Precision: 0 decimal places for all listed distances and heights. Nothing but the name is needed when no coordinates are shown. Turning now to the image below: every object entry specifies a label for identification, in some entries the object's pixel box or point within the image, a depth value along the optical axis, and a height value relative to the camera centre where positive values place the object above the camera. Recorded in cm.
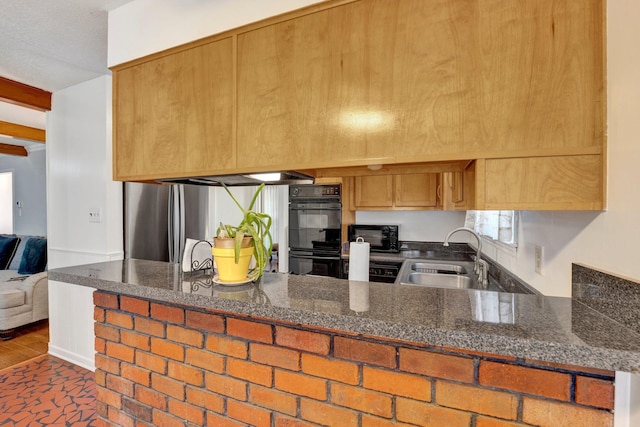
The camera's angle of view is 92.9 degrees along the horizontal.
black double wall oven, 354 -21
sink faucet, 222 -45
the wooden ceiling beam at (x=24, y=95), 272 +108
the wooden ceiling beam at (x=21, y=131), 400 +110
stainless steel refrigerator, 282 -8
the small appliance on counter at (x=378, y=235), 354 -28
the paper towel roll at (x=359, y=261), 237 -39
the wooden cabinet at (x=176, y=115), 130 +45
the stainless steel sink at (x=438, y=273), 249 -56
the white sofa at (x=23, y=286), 340 -88
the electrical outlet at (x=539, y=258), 132 -21
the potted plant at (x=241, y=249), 103 -13
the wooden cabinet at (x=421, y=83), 85 +42
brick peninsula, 66 -40
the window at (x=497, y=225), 182 -10
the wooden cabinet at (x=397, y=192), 334 +22
